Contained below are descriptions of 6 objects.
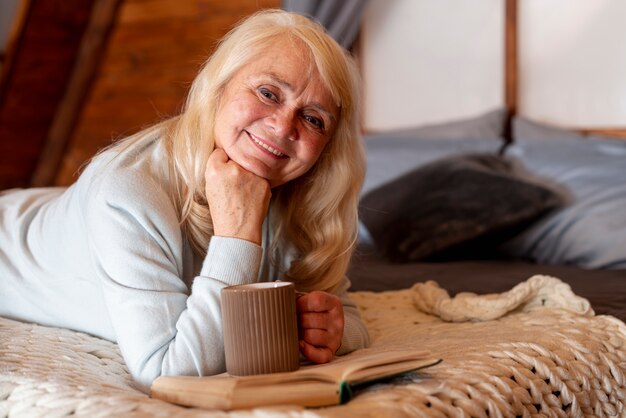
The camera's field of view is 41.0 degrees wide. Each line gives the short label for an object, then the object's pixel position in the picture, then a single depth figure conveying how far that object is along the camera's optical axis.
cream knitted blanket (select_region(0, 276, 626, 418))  0.94
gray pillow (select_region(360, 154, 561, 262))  2.25
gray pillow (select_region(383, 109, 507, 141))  2.92
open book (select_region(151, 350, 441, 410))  0.91
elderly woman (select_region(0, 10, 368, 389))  1.17
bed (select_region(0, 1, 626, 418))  1.00
